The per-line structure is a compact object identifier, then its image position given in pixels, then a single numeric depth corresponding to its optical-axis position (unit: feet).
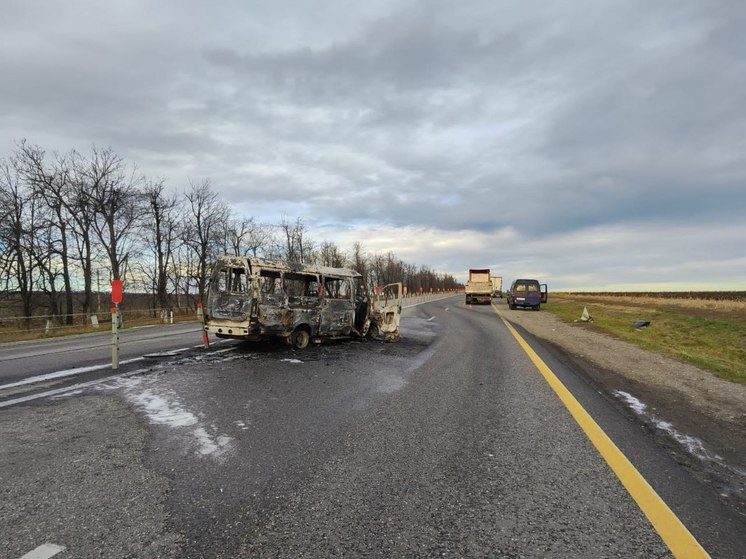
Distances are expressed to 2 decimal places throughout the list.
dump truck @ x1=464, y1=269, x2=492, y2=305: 130.21
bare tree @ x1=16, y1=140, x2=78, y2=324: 101.30
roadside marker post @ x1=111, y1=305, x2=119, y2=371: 26.48
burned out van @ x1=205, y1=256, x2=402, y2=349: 32.48
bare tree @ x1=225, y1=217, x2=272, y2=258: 154.85
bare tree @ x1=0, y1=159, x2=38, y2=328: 99.09
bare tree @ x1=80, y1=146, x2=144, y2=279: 108.88
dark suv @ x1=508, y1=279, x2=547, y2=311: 102.22
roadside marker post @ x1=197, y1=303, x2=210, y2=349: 34.54
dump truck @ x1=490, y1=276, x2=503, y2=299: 205.36
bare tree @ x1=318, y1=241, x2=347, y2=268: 223.36
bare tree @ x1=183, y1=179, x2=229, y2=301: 137.39
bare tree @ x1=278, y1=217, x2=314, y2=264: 189.26
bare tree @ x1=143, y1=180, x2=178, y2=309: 122.31
